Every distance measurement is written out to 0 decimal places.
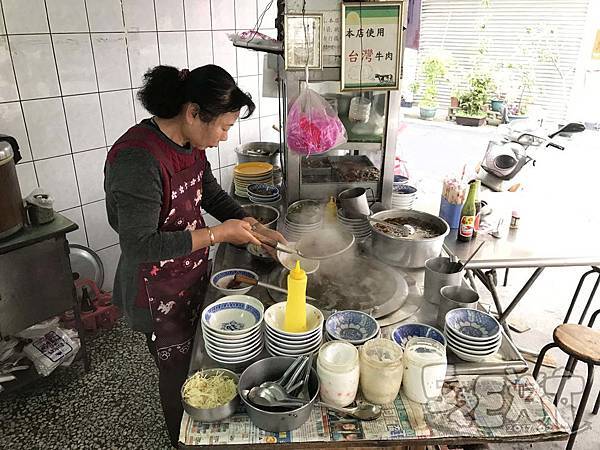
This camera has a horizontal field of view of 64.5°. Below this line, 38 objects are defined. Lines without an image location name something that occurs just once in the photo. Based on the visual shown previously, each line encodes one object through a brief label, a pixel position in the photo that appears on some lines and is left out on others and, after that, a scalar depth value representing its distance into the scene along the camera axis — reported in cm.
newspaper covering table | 143
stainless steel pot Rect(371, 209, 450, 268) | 230
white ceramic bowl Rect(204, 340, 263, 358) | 168
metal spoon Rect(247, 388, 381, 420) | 148
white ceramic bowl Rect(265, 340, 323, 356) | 168
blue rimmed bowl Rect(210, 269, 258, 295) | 206
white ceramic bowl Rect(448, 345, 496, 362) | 169
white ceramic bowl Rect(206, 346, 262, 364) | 168
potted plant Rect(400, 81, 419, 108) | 1098
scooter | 429
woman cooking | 182
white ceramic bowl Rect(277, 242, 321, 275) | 225
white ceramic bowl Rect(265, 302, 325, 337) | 168
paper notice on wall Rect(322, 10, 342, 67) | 231
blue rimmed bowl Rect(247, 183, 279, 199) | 304
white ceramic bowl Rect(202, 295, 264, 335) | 181
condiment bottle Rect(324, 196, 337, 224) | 266
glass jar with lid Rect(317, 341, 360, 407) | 149
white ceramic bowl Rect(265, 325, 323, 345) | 167
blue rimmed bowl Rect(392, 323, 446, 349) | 174
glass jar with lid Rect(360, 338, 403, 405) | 151
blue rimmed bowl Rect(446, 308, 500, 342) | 175
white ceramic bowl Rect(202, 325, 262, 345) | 167
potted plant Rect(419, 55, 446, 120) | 1026
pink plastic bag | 235
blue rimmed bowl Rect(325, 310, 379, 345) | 175
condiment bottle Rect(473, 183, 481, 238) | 280
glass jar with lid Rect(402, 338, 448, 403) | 152
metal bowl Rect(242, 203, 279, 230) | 276
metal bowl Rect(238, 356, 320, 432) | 142
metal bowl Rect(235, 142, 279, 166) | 366
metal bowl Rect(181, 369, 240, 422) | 145
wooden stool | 262
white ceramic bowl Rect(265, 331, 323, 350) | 168
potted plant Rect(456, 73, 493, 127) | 962
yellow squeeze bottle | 167
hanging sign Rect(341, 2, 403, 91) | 228
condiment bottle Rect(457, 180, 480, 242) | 270
